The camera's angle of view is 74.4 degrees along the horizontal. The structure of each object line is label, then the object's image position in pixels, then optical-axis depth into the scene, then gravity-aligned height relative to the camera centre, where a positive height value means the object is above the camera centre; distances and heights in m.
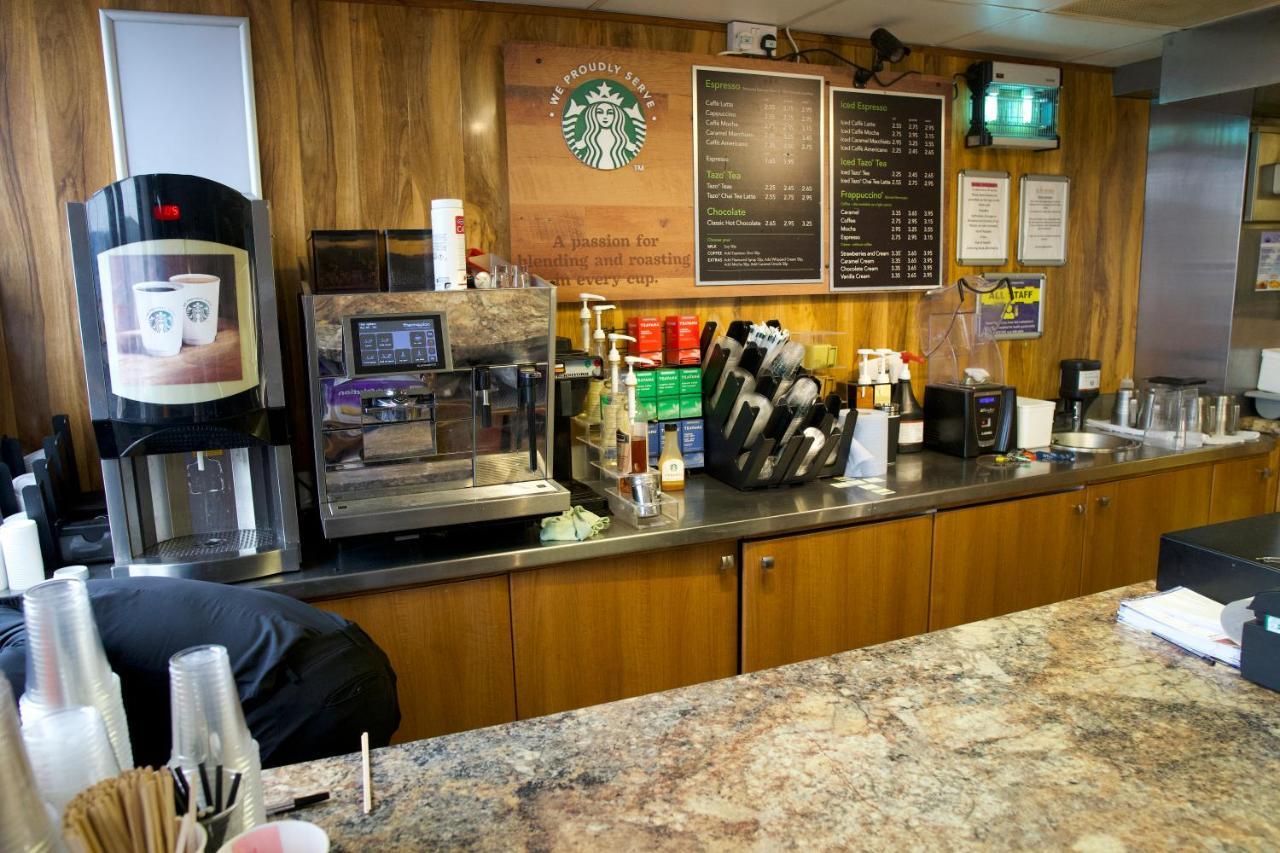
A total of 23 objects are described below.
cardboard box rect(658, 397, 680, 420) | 2.70 -0.37
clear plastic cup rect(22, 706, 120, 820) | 0.77 -0.41
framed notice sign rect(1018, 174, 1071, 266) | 3.46 +0.27
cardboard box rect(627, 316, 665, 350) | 2.70 -0.13
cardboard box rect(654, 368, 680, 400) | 2.68 -0.28
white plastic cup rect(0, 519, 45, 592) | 1.79 -0.52
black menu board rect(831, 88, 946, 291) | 3.08 +0.37
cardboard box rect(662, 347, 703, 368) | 2.73 -0.21
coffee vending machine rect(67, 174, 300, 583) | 1.71 -0.14
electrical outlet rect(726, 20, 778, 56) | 2.81 +0.84
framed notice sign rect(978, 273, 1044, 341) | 3.44 -0.08
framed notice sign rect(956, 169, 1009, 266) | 3.35 +0.27
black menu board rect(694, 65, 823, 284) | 2.85 +0.40
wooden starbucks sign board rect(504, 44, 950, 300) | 2.62 +0.39
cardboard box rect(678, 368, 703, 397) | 2.70 -0.28
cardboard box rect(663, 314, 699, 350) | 2.72 -0.12
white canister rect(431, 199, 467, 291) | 2.09 +0.13
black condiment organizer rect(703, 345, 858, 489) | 2.58 -0.48
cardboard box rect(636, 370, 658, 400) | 2.66 -0.28
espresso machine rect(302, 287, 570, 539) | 1.93 -0.26
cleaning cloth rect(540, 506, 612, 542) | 2.16 -0.59
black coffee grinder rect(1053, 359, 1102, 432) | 3.51 -0.44
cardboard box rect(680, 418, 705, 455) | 2.76 -0.46
